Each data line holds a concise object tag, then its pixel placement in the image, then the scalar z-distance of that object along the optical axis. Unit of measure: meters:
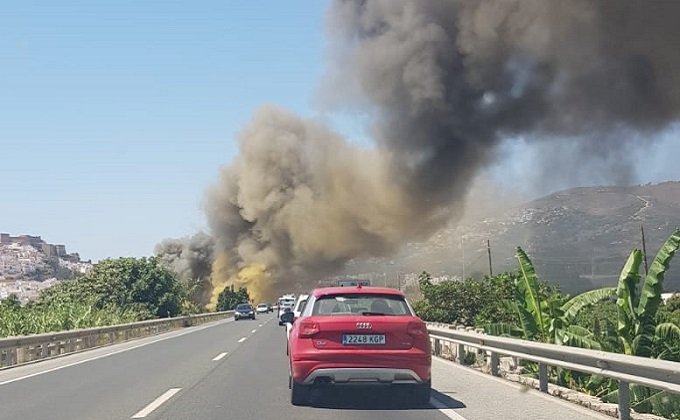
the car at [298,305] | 21.20
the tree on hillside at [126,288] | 49.50
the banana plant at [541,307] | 15.76
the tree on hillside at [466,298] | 27.98
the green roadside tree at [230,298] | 82.12
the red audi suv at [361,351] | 10.12
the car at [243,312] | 56.72
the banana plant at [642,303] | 12.51
